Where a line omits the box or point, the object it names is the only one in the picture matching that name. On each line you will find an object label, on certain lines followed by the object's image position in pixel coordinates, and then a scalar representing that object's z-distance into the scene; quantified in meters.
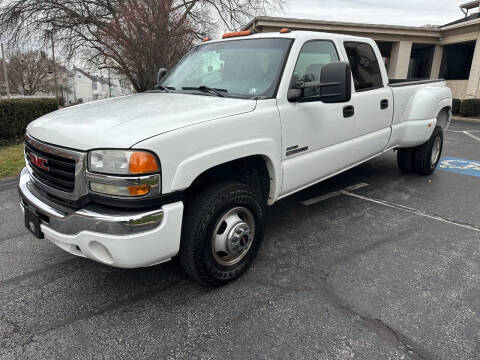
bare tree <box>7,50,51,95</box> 42.88
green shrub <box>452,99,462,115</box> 16.75
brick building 16.97
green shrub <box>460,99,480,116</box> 15.52
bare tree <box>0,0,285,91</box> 12.59
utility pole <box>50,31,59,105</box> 18.86
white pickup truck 2.14
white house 72.88
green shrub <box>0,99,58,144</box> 8.65
